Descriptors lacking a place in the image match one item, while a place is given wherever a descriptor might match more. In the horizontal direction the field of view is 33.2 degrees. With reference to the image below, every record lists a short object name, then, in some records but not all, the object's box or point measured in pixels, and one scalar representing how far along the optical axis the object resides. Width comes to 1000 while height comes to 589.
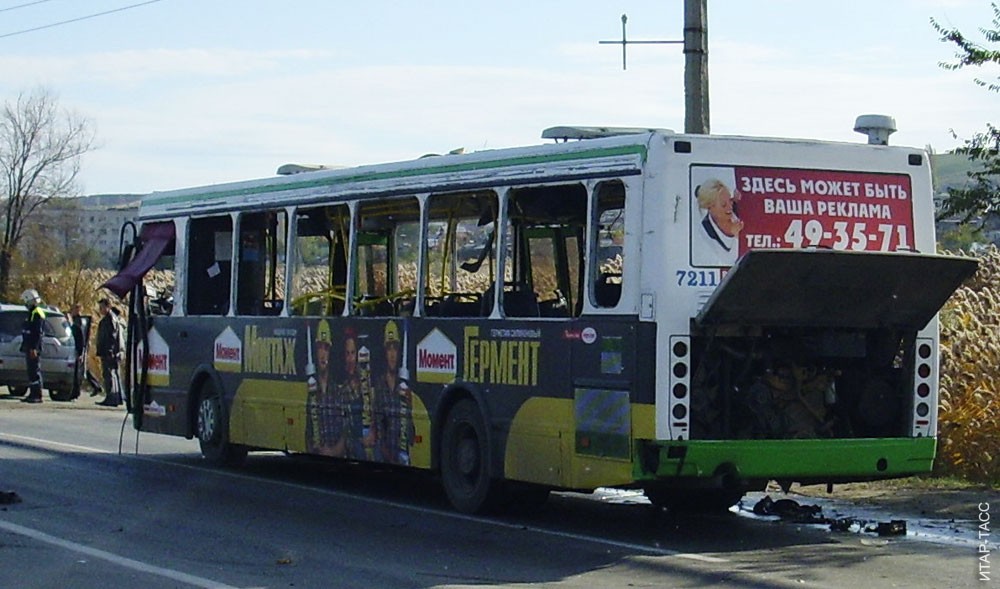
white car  29.69
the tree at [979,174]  15.72
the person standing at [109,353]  28.19
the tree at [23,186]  57.44
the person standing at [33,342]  28.80
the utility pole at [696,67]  16.59
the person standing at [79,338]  29.41
